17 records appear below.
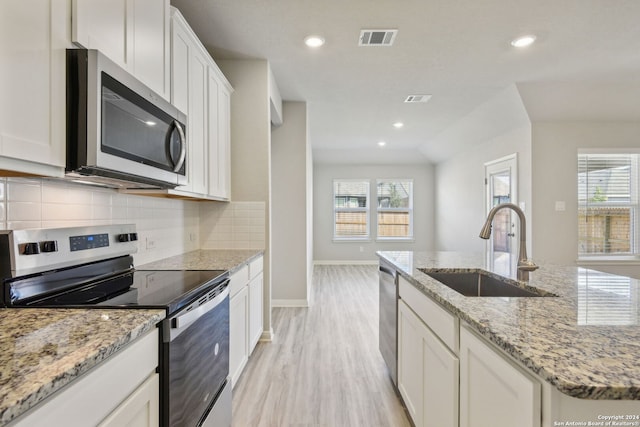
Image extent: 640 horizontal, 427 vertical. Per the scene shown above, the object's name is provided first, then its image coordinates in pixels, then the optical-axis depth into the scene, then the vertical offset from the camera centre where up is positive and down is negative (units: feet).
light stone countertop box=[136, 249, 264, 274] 6.53 -1.08
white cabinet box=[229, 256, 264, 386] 6.85 -2.42
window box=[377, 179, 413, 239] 26.32 +0.45
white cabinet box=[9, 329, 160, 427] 2.17 -1.46
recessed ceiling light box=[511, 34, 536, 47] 8.76 +4.75
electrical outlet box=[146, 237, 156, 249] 7.13 -0.67
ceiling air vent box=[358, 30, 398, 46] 8.36 +4.66
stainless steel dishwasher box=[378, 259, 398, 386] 6.80 -2.36
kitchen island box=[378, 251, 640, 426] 2.10 -1.03
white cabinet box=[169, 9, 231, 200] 6.37 +2.41
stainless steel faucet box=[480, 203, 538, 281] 5.60 -0.46
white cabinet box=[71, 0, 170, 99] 3.77 +2.45
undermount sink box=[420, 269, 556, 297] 5.71 -1.29
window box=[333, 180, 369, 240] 26.12 +0.35
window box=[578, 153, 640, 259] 14.47 +0.45
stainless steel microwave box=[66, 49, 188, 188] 3.64 +1.11
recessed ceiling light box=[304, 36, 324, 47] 8.71 +4.69
